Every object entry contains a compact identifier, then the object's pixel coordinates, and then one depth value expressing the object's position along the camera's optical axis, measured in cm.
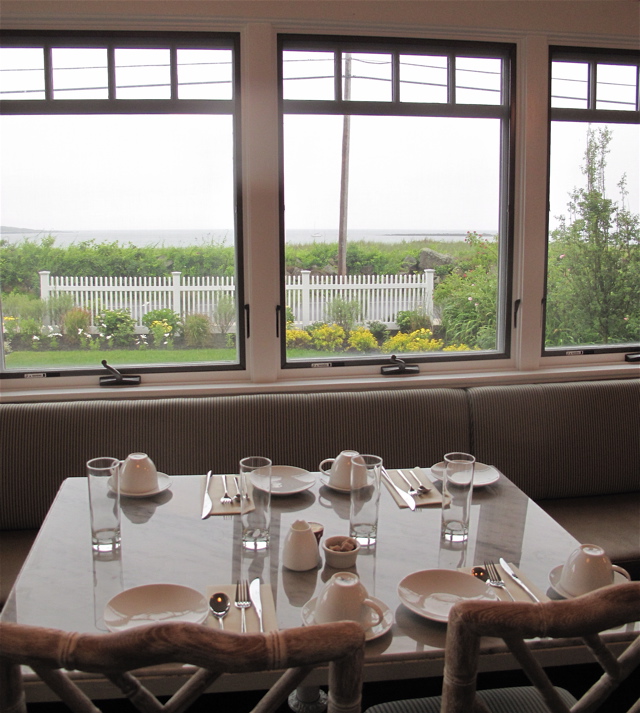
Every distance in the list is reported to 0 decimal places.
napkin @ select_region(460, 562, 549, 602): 139
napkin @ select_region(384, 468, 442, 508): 194
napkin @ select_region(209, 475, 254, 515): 187
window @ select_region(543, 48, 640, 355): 338
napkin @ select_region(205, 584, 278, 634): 127
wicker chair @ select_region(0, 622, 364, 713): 79
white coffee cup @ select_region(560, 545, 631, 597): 140
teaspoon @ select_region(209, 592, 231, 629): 131
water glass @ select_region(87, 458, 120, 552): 151
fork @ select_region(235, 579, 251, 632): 130
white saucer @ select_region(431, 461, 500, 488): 207
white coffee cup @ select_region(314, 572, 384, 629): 124
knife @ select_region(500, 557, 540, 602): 139
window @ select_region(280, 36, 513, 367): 316
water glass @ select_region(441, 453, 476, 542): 160
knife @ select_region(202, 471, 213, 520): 184
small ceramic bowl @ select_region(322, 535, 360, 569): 150
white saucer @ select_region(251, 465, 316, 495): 198
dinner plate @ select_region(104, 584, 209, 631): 129
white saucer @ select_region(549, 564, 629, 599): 142
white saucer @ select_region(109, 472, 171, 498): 196
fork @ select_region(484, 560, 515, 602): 143
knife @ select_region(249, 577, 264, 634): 131
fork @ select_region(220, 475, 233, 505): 192
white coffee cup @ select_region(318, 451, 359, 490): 200
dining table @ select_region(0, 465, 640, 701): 121
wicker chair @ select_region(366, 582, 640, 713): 84
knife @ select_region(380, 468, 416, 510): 192
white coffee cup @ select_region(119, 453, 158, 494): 197
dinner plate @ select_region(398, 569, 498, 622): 134
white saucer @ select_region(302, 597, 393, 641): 123
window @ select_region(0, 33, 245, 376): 298
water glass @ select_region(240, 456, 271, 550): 153
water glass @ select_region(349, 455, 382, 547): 154
